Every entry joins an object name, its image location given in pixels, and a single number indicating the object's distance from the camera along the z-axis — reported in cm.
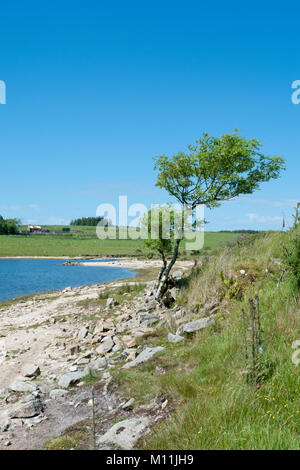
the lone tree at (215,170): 1738
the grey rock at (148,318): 1272
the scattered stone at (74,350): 1161
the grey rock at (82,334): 1318
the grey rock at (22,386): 872
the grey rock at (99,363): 940
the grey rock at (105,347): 1086
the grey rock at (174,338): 906
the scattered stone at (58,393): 803
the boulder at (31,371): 988
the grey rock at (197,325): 900
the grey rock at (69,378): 851
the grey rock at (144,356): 828
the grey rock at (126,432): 495
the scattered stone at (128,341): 1044
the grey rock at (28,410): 695
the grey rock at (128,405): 616
